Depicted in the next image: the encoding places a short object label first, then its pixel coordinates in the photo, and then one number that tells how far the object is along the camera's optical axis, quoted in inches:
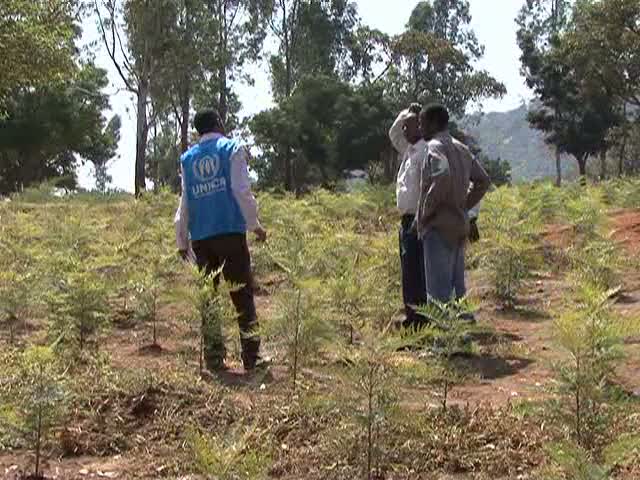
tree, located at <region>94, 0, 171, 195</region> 1248.8
